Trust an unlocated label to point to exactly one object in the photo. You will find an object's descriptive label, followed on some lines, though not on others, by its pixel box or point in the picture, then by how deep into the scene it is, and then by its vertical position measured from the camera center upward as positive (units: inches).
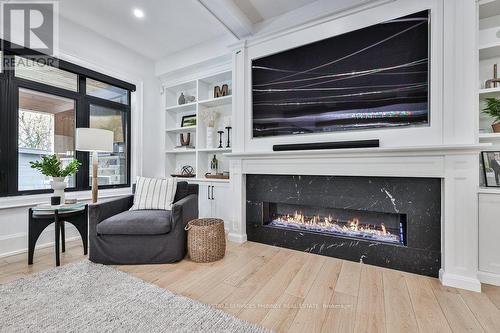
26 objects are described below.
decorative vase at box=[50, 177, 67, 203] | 93.0 -8.4
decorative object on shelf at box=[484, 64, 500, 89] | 75.9 +28.4
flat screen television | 78.5 +33.6
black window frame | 94.5 +27.2
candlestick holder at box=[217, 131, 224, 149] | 140.0 +17.6
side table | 84.5 -20.8
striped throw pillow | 98.7 -12.4
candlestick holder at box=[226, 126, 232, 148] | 136.6 +18.1
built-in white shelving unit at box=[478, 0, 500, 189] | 72.5 +38.4
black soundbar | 82.4 +7.9
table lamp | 94.3 +10.5
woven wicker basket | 86.9 -30.1
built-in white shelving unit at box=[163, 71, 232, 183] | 140.6 +29.4
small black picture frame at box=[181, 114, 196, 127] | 150.2 +30.7
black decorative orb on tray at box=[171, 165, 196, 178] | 147.4 -4.5
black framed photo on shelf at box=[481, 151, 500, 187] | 75.2 -1.2
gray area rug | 52.3 -37.4
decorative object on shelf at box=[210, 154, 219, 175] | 141.8 +0.2
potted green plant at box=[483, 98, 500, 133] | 74.0 +18.4
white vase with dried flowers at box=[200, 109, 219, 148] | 138.9 +27.9
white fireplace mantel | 68.7 -3.3
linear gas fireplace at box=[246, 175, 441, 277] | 76.9 -20.6
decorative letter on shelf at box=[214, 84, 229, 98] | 135.4 +45.6
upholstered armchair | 83.6 -27.3
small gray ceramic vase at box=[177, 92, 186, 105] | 152.8 +44.9
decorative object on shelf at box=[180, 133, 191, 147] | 152.9 +16.8
